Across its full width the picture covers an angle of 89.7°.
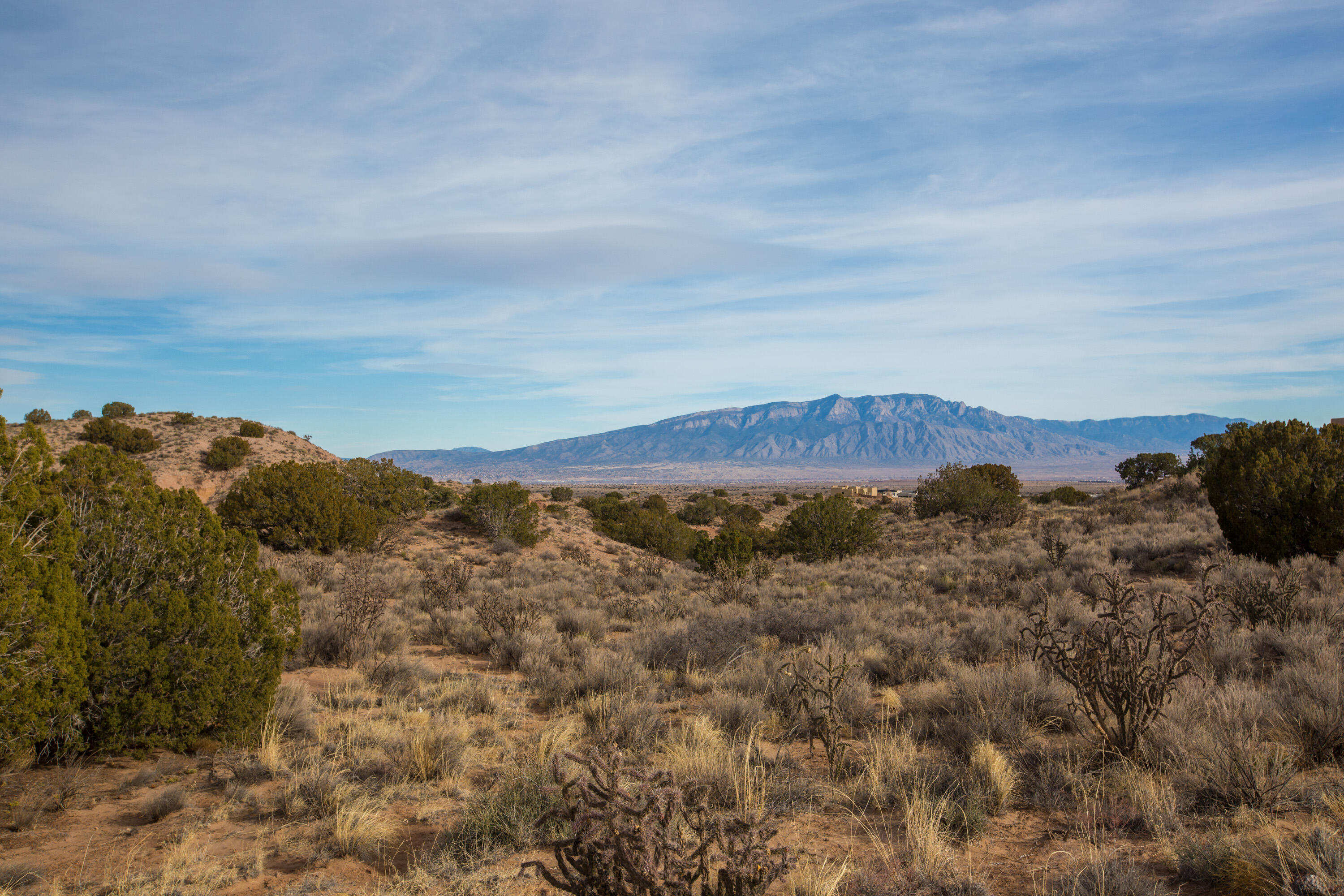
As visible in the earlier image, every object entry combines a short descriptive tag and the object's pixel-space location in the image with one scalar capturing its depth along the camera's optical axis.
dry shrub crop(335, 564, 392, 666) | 8.27
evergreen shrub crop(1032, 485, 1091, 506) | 37.50
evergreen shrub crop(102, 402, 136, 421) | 37.00
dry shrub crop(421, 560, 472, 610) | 11.84
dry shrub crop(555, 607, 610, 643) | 10.17
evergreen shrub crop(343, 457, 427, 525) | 23.03
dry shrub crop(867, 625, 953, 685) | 7.55
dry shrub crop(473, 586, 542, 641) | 9.36
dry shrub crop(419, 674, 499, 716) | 6.64
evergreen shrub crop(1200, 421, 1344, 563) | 11.55
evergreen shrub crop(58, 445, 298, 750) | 4.93
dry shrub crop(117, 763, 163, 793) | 4.77
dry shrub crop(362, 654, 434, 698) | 7.07
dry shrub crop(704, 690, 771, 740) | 5.93
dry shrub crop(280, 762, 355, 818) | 4.34
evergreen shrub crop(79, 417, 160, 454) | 30.30
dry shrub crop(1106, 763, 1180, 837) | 3.87
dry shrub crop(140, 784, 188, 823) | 4.30
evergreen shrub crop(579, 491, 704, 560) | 27.14
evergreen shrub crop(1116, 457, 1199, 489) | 42.57
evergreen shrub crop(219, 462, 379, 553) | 18.38
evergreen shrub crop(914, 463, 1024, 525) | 27.61
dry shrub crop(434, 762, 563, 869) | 3.88
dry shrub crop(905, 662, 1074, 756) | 5.42
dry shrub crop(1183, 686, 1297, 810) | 3.99
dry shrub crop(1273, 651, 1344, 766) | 4.76
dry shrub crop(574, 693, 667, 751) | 5.59
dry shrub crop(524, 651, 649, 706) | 7.07
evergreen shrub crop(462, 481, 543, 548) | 24.17
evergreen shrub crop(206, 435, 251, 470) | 30.97
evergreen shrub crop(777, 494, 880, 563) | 20.56
